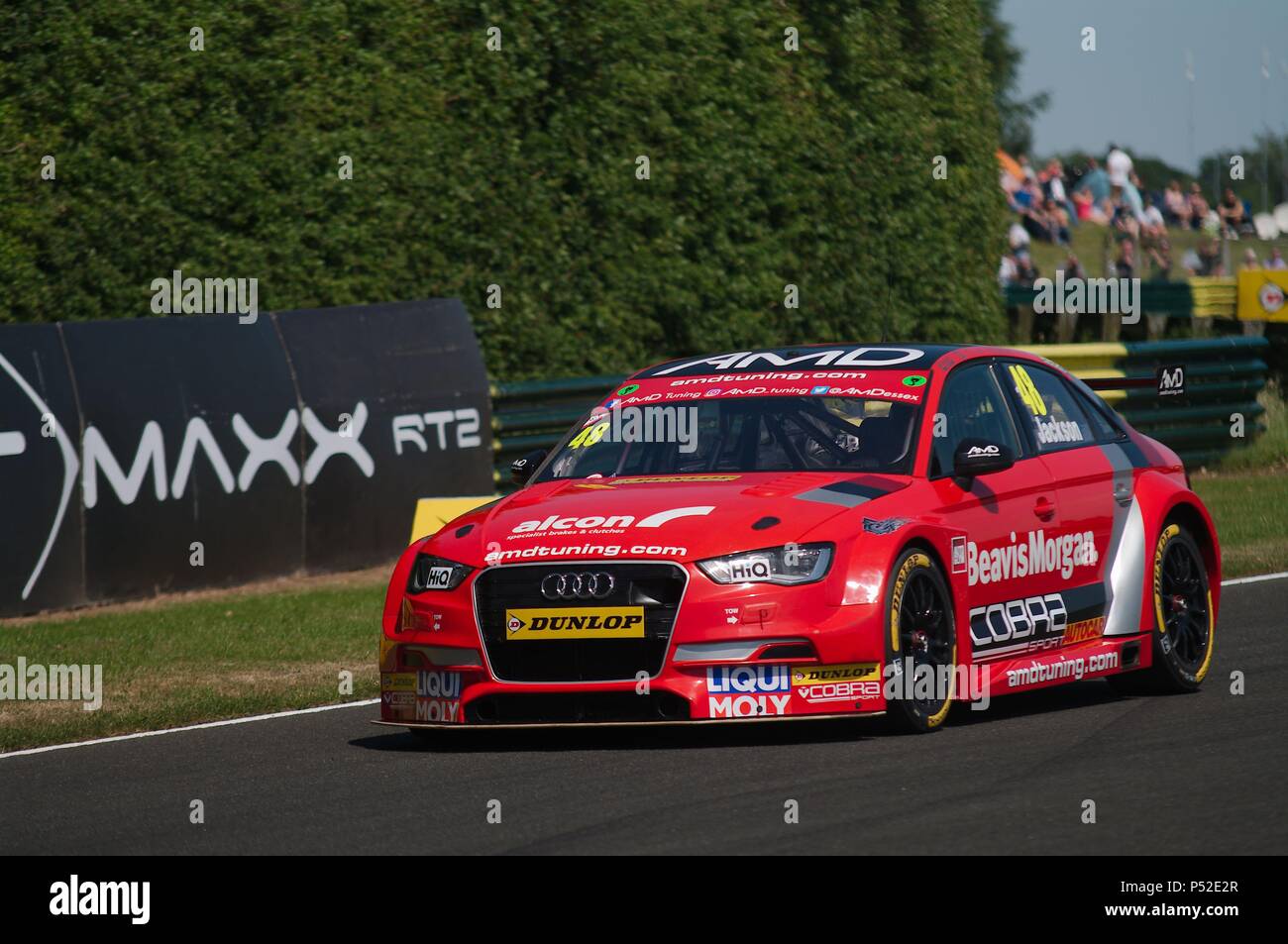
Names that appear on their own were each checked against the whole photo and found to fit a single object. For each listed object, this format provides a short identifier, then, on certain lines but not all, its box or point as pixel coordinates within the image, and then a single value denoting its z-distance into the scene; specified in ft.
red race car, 26.45
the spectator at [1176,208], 102.47
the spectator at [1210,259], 97.25
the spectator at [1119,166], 99.25
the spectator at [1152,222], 99.66
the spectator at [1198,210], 102.73
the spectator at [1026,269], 98.48
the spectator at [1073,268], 95.09
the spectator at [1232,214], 95.76
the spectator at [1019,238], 102.12
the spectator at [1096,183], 103.45
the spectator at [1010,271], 93.30
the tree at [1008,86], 232.90
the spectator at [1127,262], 92.27
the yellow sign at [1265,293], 74.79
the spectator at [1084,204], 103.40
